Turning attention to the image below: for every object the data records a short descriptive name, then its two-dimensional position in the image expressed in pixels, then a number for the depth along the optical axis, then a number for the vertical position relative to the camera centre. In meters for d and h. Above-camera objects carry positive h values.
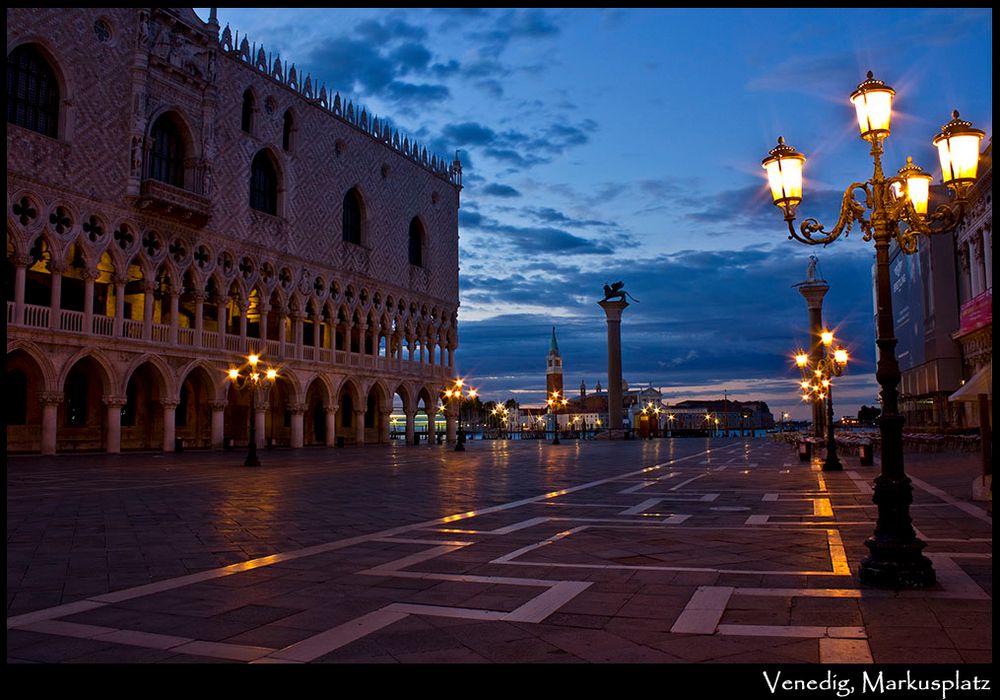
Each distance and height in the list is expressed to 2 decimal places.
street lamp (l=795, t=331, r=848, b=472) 19.09 +1.11
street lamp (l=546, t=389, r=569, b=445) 53.44 +0.59
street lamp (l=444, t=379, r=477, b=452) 48.75 +1.11
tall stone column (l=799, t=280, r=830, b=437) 42.19 +5.53
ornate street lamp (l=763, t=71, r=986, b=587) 5.52 +1.57
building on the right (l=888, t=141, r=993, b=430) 39.50 +6.27
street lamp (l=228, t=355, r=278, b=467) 22.17 +1.36
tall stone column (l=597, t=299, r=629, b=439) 48.59 +3.09
